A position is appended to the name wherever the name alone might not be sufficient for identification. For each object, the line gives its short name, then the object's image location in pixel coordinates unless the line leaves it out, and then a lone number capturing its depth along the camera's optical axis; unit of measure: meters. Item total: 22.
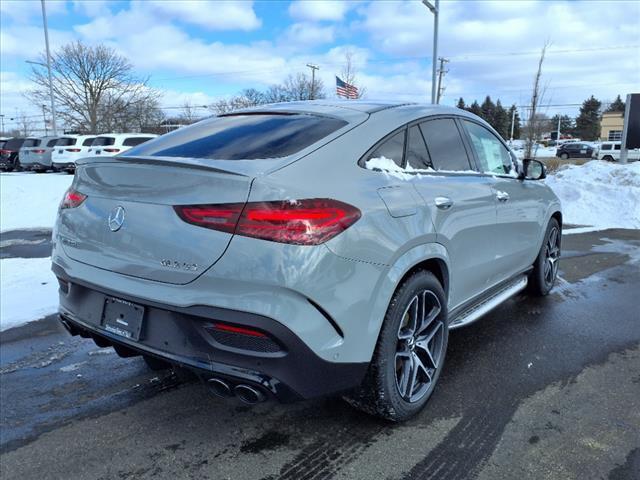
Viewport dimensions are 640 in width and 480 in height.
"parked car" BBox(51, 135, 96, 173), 23.33
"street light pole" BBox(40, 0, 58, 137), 31.39
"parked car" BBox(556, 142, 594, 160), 46.38
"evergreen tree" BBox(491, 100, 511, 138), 93.14
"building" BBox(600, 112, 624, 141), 78.69
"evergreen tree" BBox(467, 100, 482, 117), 88.89
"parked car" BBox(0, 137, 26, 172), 28.23
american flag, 22.33
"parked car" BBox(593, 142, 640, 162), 39.60
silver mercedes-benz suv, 2.19
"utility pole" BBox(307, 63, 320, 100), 34.91
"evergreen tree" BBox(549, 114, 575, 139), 106.62
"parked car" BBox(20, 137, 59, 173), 25.73
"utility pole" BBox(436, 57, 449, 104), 46.84
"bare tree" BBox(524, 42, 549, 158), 24.04
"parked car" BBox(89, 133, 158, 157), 20.88
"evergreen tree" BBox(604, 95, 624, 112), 90.97
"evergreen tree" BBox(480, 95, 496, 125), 92.12
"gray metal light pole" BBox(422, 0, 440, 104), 20.59
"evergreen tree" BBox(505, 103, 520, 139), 89.54
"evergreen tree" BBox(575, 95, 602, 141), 94.19
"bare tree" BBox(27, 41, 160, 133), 39.66
